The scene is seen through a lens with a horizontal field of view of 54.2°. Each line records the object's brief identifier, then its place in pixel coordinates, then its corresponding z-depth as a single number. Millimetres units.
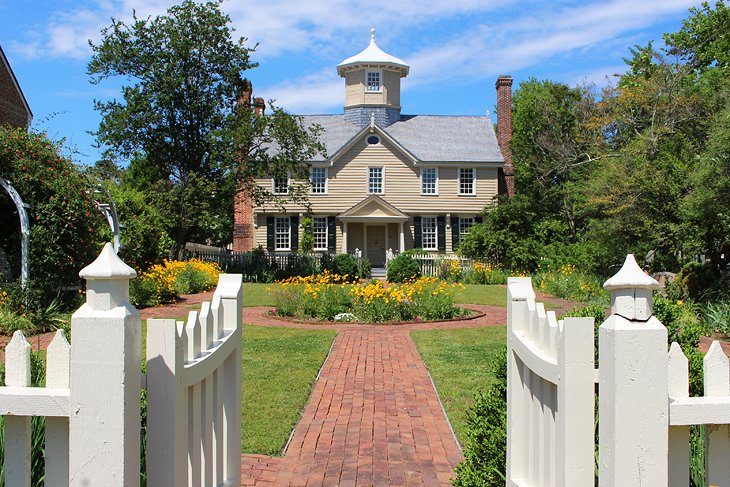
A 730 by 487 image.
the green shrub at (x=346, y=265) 29797
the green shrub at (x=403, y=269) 28266
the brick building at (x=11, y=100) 25625
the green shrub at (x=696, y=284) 15800
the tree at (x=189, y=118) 29000
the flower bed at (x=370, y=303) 15812
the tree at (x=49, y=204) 14703
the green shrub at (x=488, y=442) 4426
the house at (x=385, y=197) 35750
